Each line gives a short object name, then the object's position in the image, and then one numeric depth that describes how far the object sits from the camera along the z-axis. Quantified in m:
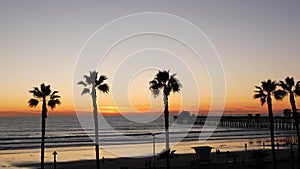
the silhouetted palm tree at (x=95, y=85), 32.03
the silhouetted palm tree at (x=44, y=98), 31.88
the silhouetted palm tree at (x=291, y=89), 34.62
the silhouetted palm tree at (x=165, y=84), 32.84
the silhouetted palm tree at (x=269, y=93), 34.34
